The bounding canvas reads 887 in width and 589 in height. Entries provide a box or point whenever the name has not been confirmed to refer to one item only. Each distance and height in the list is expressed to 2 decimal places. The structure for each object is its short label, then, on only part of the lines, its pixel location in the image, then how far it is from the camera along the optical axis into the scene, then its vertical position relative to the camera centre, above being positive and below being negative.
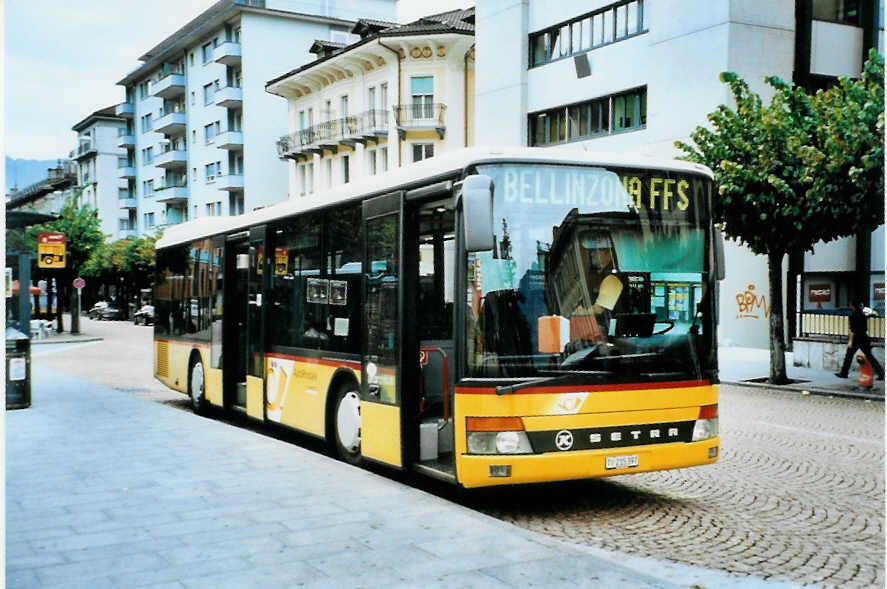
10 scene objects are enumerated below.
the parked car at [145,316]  60.65 -1.89
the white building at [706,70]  27.83 +6.54
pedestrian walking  19.00 -1.05
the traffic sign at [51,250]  27.84 +1.15
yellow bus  7.05 -0.26
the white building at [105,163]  89.25 +11.81
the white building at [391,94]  43.91 +9.18
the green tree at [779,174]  17.06 +2.00
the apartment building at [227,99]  60.97 +12.83
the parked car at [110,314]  71.62 -2.05
